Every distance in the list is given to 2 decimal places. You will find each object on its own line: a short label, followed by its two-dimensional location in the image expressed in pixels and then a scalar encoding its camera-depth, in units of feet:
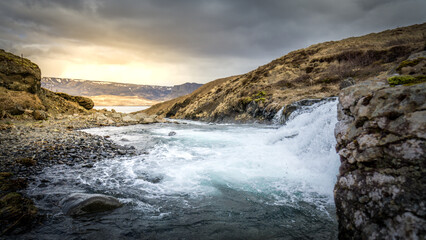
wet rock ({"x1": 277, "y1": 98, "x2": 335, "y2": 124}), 70.46
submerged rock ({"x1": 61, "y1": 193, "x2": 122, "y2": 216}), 15.20
